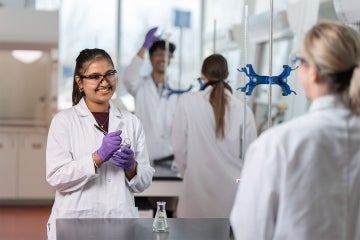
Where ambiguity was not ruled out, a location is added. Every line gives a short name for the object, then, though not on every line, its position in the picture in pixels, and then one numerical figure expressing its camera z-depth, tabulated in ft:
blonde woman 5.69
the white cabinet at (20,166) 24.32
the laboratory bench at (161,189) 15.38
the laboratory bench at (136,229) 8.14
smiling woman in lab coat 9.03
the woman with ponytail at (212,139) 13.41
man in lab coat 17.72
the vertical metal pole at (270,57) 8.94
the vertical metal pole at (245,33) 9.54
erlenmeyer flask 8.52
